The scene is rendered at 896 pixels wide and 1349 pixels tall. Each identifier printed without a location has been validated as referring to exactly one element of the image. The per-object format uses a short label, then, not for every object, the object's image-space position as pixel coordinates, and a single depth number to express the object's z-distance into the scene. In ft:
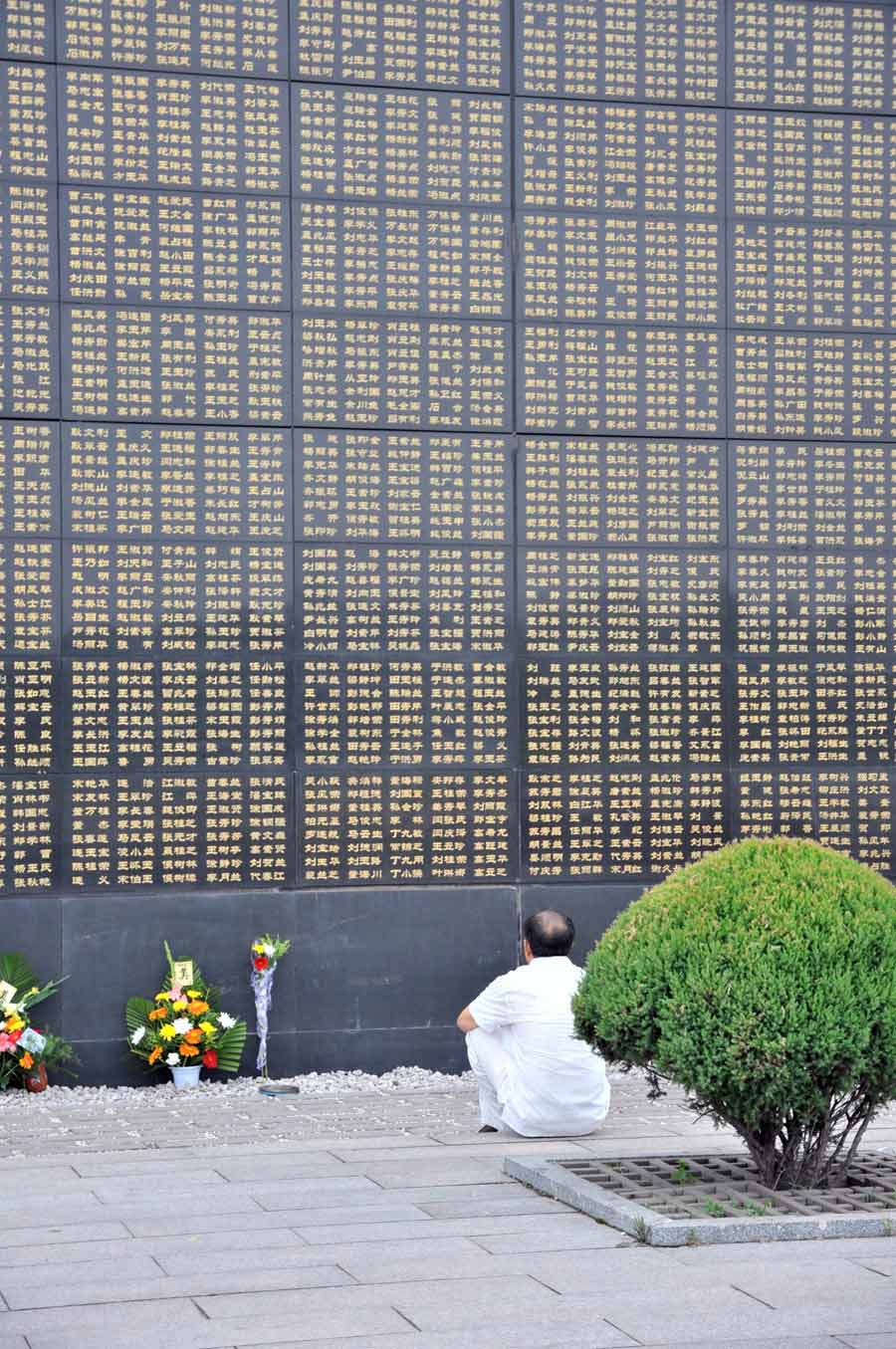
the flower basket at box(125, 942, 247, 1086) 31.50
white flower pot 31.81
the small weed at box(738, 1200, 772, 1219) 20.72
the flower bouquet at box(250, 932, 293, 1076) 32.27
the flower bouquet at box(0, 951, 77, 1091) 30.60
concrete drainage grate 20.08
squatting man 26.66
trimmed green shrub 20.51
